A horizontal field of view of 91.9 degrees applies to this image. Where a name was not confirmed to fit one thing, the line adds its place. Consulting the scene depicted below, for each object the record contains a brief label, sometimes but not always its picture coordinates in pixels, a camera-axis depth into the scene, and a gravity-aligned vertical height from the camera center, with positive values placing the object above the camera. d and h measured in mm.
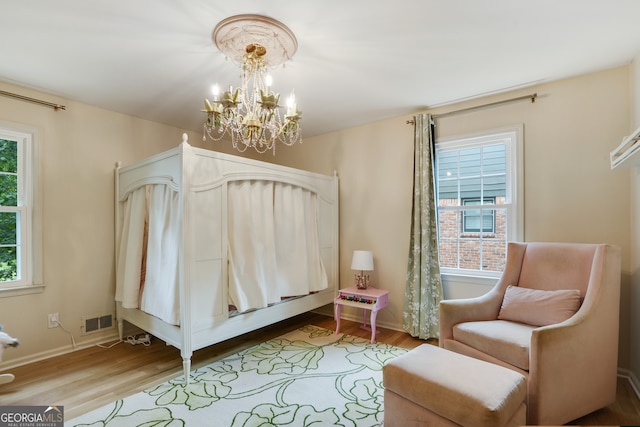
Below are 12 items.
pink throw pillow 2045 -628
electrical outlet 2770 -925
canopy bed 2396 -264
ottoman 1361 -831
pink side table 3074 -870
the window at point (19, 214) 2611 +32
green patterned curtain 3107 -327
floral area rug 1887 -1241
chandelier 1823 +1094
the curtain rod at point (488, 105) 2697 +1036
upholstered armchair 1695 -758
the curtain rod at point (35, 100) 2538 +1013
